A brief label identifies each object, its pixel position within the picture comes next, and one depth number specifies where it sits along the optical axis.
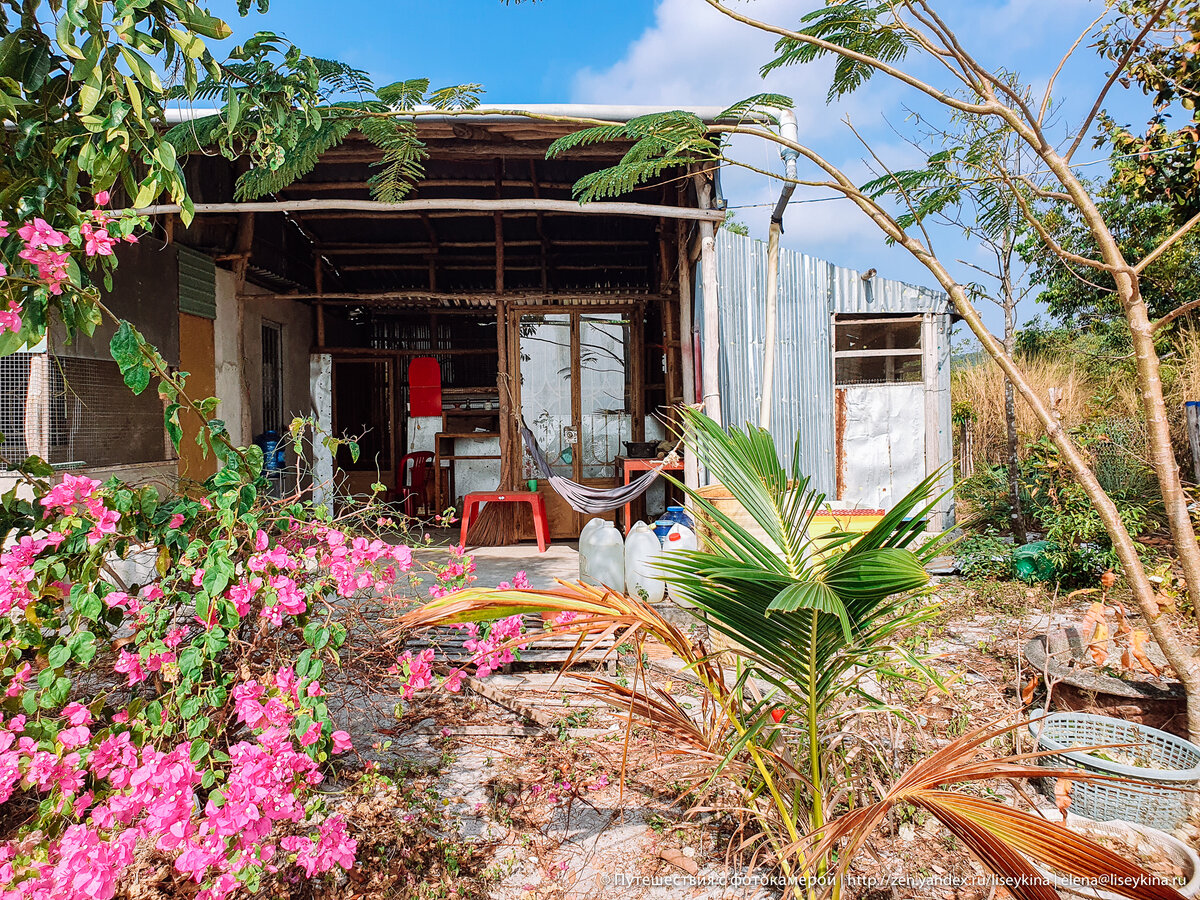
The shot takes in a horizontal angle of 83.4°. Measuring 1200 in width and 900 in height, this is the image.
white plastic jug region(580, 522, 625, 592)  4.07
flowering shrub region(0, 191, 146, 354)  1.48
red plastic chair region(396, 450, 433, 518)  7.65
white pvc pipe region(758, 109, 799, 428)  3.69
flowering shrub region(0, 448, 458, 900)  1.42
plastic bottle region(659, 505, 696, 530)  4.32
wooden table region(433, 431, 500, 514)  7.37
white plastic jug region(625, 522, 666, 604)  3.98
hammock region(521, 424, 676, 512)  4.76
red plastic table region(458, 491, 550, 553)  5.74
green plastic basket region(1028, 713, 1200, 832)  1.99
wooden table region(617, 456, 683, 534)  5.04
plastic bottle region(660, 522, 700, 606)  3.89
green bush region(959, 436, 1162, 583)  4.64
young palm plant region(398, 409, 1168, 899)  1.28
